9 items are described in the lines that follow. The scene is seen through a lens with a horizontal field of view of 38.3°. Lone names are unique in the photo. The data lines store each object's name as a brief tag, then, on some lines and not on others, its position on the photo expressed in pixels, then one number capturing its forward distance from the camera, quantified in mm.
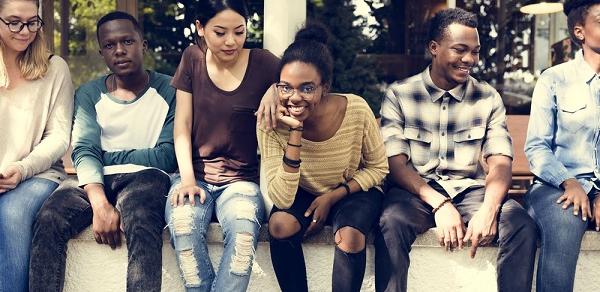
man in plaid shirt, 3531
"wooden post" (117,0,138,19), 8031
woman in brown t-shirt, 3641
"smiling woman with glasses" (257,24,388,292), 3449
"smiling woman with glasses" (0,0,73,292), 3715
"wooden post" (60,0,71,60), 7938
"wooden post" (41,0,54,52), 7505
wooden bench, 4805
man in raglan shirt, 3525
